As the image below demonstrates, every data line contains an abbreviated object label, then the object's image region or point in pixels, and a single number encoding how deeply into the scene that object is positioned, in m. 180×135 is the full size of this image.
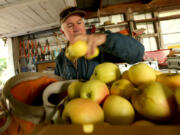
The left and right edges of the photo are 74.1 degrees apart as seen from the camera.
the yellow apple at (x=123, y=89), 0.42
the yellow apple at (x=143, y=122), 0.29
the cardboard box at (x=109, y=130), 0.20
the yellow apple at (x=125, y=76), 0.53
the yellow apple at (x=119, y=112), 0.33
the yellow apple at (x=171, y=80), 0.41
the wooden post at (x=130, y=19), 3.12
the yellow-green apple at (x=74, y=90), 0.47
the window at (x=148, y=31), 3.31
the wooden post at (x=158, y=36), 3.22
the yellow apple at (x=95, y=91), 0.41
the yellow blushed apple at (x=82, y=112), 0.30
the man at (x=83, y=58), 0.81
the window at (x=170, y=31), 3.31
